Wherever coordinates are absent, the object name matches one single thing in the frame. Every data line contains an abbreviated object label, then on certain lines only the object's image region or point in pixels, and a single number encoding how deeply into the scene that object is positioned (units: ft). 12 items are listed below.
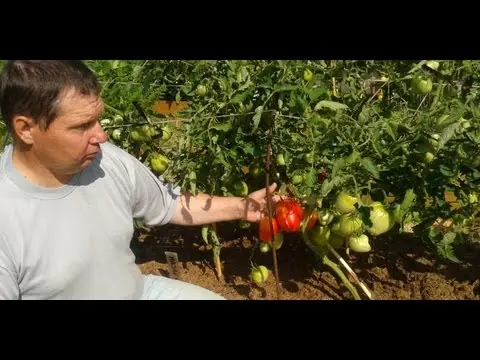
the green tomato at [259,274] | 7.62
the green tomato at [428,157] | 5.43
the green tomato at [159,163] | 6.97
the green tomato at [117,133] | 7.54
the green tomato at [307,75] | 5.91
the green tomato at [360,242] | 6.24
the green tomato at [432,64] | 5.59
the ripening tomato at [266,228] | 6.44
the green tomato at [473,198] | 6.28
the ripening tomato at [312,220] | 6.35
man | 4.69
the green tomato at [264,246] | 7.64
